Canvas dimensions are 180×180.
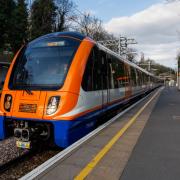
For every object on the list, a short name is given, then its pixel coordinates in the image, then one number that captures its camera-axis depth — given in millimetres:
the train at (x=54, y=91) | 7504
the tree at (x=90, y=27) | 49406
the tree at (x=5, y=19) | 30250
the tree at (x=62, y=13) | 47906
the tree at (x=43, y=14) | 43844
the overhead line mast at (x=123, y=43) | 43975
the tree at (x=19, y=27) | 34028
